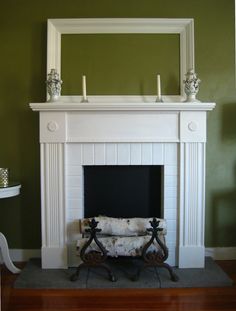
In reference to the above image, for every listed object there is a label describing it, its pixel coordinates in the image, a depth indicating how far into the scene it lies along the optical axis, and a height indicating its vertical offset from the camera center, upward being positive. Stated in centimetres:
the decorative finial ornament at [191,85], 251 +56
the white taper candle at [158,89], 258 +54
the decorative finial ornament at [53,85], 249 +56
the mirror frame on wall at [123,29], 263 +109
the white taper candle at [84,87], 254 +55
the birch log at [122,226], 247 -60
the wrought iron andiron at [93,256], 235 -81
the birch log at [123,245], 238 -74
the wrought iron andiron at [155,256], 233 -80
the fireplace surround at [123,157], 249 -4
